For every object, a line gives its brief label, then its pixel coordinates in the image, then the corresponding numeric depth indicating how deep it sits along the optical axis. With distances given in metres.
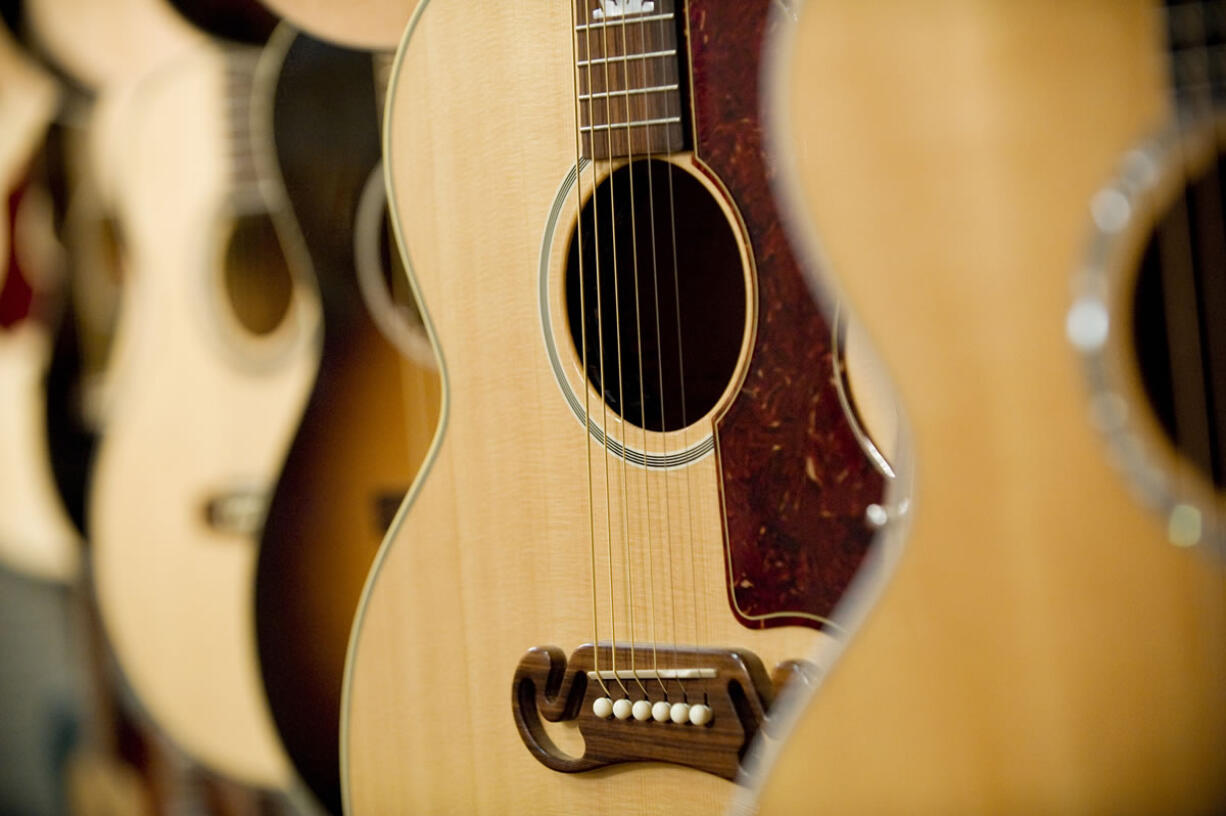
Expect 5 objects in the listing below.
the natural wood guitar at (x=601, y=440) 1.53
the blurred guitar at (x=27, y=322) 2.02
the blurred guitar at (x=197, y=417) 1.87
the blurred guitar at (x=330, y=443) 1.78
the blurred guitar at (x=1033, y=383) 1.37
